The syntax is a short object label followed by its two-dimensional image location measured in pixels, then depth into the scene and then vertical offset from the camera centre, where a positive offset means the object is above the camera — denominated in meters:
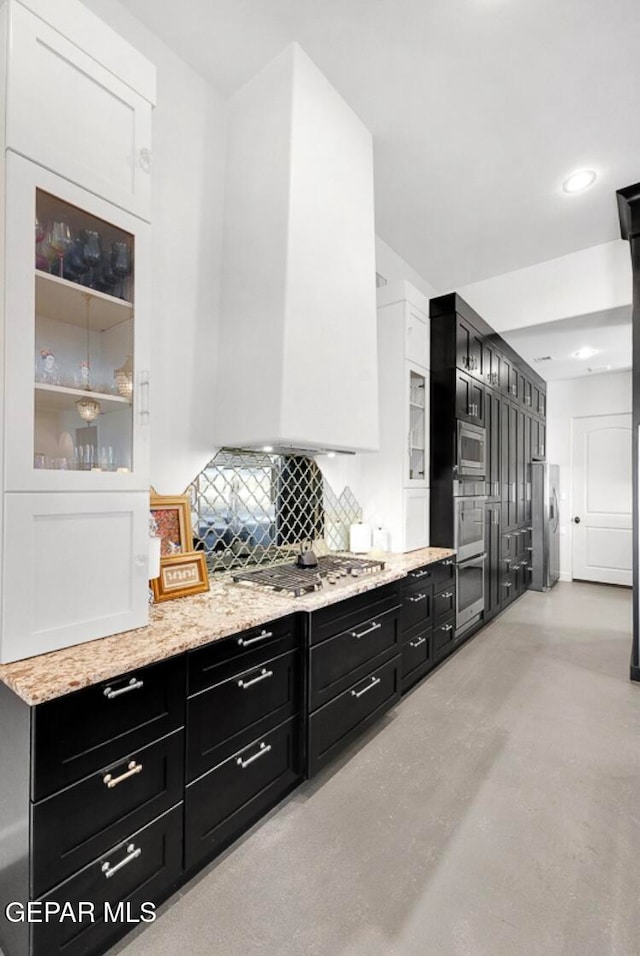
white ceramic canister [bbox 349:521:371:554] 3.19 -0.42
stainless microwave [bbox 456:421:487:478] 3.56 +0.25
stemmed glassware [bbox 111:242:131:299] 1.57 +0.78
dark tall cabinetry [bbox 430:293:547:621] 3.51 +0.53
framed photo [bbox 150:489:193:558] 1.99 -0.20
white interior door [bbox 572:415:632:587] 5.98 -0.25
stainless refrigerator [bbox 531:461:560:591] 5.59 -0.53
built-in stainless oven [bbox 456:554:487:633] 3.56 -0.93
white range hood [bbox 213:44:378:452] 2.07 +1.05
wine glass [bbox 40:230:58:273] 1.38 +0.72
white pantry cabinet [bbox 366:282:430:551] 3.28 +0.45
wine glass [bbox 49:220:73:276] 1.41 +0.78
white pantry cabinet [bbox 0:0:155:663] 1.27 +0.50
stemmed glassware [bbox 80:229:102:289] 1.50 +0.79
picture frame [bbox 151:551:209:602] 1.87 -0.43
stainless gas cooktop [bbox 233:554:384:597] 2.06 -0.49
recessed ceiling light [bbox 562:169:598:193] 3.00 +2.08
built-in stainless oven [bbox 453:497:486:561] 3.53 -0.39
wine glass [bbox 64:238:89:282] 1.46 +0.72
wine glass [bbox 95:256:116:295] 1.54 +0.70
